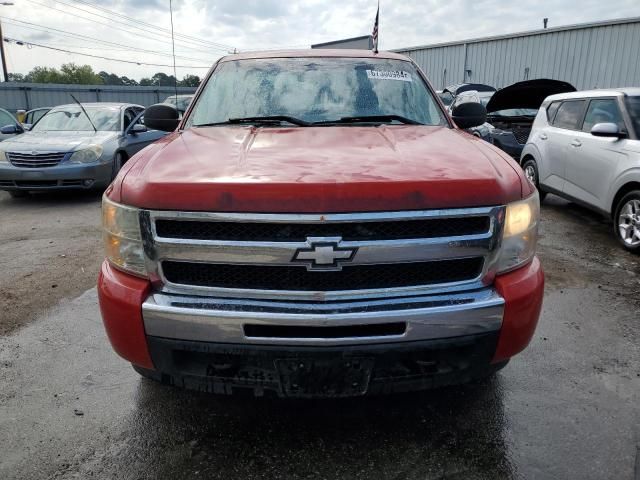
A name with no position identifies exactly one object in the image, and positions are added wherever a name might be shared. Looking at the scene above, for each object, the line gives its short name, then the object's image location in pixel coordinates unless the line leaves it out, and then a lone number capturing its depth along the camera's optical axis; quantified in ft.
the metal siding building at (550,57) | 51.55
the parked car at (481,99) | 33.73
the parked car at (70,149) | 25.58
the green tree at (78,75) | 285.43
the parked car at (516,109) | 32.30
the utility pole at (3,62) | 107.45
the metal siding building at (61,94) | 87.95
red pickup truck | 6.27
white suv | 17.88
